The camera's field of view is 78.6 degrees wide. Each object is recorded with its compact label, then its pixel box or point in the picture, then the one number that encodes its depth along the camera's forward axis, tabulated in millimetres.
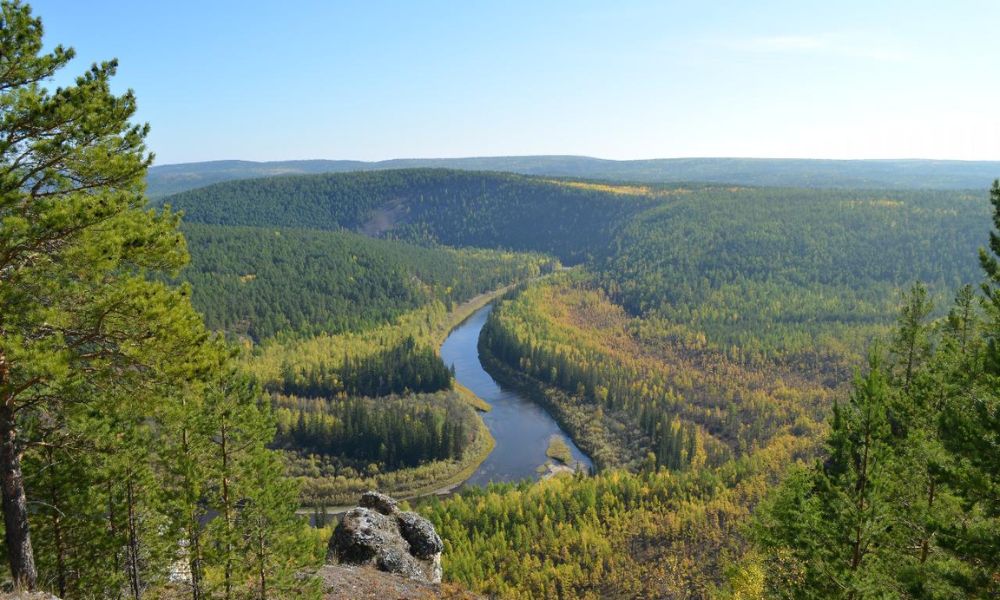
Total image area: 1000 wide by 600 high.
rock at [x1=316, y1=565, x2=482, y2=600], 32875
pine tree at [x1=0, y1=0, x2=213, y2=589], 16391
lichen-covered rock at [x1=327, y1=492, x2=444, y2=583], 39406
